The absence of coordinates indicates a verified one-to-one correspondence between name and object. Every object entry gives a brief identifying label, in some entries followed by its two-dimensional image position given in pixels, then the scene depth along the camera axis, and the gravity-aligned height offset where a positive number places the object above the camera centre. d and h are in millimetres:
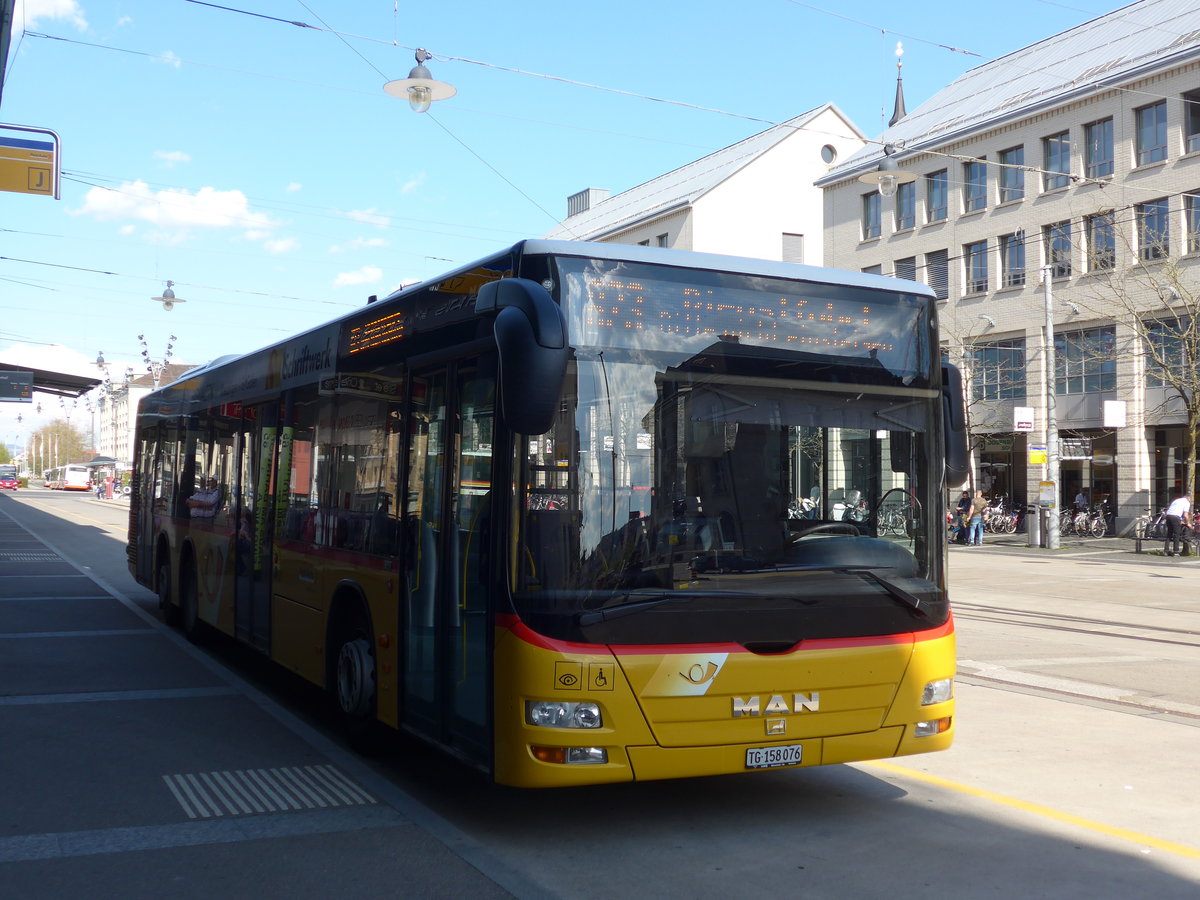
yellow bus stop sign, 11617 +3148
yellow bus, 5305 -62
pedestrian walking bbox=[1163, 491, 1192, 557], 28766 -305
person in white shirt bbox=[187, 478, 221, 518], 11070 +12
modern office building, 35688 +8487
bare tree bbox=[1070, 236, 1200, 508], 31922 +5483
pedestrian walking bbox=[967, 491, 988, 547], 36438 -612
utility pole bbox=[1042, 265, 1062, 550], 33656 +2388
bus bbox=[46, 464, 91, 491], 107562 +2025
